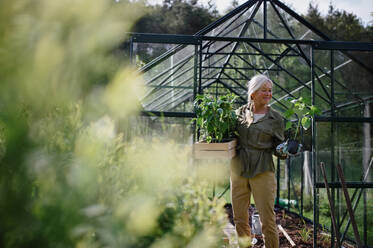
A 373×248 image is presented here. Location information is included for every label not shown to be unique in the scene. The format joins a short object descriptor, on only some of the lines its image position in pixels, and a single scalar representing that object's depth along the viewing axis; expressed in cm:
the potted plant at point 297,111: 327
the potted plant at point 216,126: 316
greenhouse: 408
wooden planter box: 313
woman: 326
